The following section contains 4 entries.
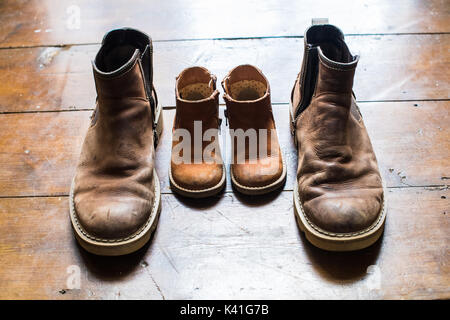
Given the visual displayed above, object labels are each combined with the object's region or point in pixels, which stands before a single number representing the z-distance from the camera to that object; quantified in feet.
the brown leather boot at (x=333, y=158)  2.82
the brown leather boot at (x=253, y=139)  3.21
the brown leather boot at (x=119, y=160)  2.85
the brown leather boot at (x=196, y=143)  3.21
